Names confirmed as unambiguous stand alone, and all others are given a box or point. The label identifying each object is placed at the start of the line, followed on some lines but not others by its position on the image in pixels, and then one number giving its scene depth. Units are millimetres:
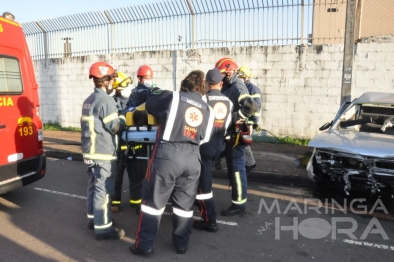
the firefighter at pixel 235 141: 4793
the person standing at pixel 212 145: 4395
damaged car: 4980
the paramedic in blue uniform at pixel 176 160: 3668
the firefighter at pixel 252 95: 6627
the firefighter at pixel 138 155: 4992
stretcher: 4237
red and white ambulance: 4938
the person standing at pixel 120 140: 5032
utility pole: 8234
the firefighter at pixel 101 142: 4129
